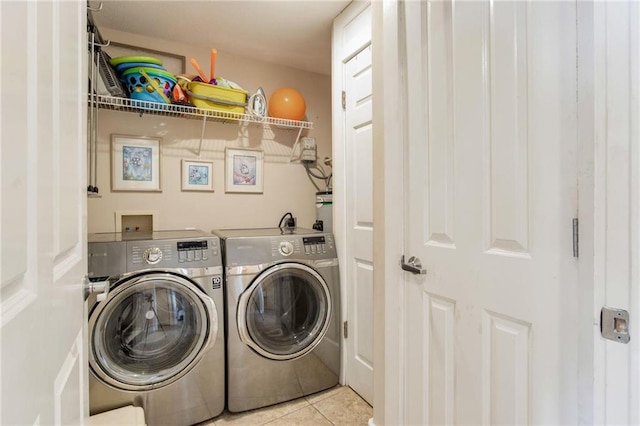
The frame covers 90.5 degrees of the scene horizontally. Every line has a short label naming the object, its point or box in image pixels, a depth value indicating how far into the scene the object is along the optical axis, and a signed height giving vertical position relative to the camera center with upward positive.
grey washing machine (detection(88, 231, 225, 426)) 1.52 -0.60
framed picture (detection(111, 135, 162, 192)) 2.17 +0.34
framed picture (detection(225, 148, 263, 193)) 2.51 +0.33
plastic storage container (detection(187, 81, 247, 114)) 2.11 +0.78
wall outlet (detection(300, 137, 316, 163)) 2.70 +0.52
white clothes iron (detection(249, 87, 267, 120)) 2.30 +0.78
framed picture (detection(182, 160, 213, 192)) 2.37 +0.27
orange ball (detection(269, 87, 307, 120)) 2.49 +0.84
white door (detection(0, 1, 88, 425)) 0.38 +0.00
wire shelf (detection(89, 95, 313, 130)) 1.93 +0.68
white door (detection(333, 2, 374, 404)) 1.91 +0.19
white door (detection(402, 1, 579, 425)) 0.83 -0.01
